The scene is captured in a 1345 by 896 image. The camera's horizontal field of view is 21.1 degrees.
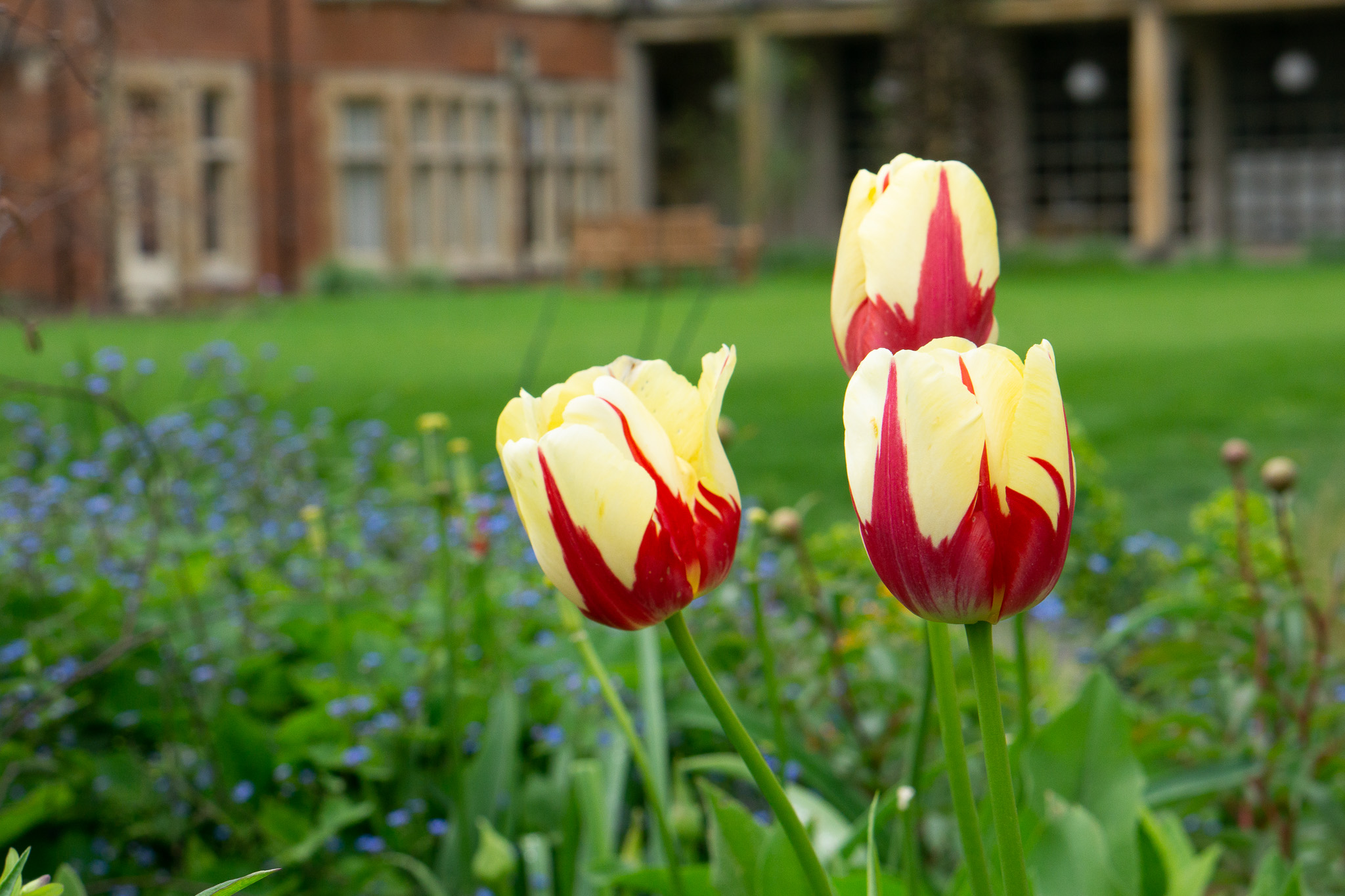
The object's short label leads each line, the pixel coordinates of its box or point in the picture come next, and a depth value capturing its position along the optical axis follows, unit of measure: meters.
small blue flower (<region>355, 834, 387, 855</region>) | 1.68
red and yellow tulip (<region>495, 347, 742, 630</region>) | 0.94
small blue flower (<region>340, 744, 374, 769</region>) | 1.67
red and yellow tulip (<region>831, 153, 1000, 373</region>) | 1.00
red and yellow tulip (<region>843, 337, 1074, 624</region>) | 0.90
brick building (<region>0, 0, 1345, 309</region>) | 16.89
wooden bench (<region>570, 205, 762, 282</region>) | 16.14
